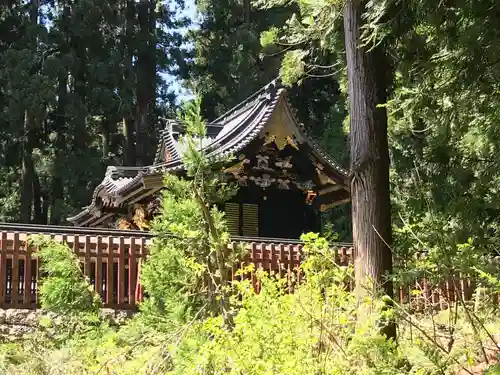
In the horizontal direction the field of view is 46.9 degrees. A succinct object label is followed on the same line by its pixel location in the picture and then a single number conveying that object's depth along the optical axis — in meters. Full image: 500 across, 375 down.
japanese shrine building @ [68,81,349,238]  12.67
